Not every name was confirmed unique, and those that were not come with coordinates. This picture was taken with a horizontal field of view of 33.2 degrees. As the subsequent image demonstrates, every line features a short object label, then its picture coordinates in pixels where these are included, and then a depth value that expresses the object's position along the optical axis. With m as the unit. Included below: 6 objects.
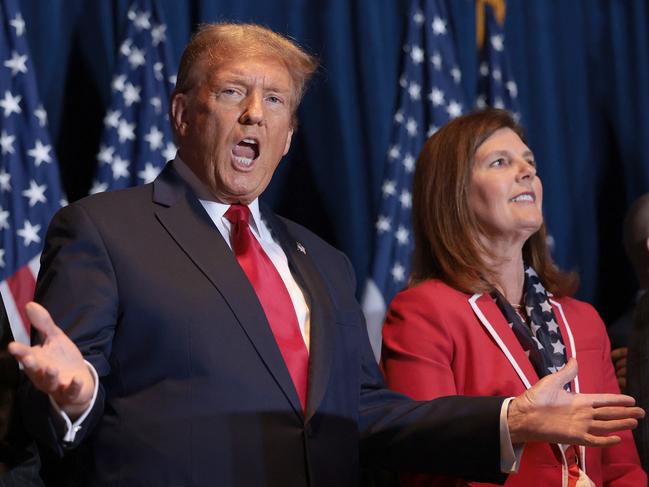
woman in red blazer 2.64
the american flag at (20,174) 3.78
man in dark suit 2.02
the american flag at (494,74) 4.91
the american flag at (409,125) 4.51
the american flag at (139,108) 4.05
